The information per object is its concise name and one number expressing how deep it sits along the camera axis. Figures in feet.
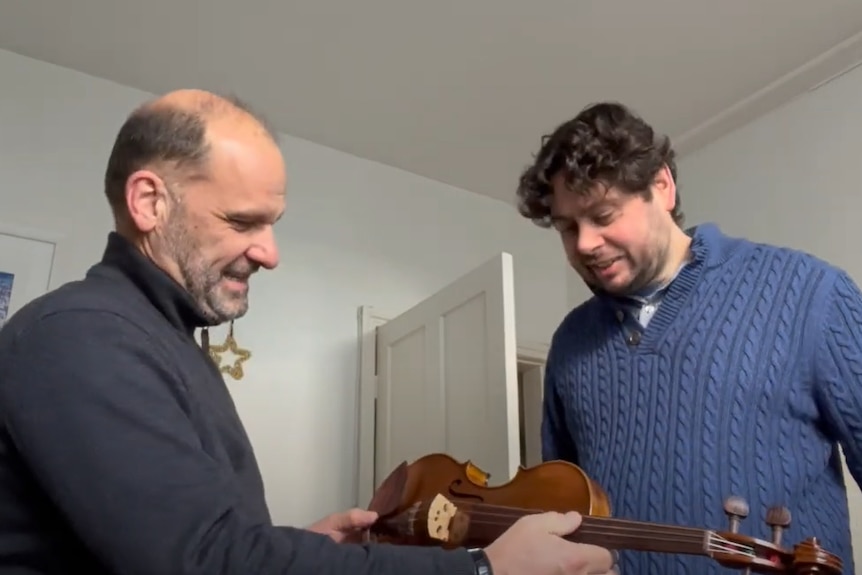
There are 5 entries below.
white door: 7.20
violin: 3.31
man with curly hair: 4.17
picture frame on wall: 7.61
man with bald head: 2.58
